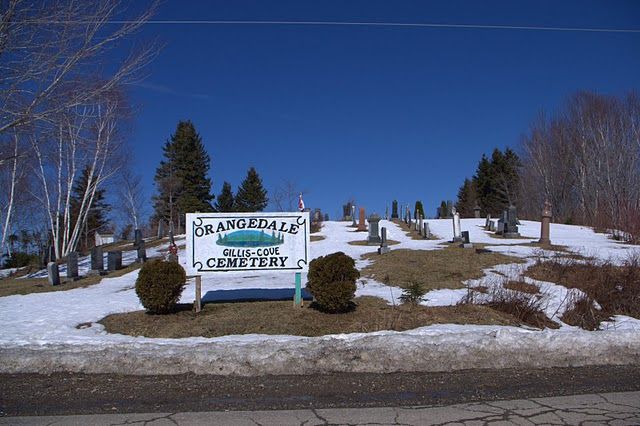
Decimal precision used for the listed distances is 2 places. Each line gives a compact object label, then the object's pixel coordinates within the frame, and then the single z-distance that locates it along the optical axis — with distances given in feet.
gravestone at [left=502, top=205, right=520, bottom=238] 81.15
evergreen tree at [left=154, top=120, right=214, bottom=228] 189.26
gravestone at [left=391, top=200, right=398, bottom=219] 160.15
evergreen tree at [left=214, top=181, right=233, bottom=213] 220.64
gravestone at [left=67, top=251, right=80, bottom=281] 61.72
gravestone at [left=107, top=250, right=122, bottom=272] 66.90
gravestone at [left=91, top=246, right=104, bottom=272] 64.69
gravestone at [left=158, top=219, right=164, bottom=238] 117.73
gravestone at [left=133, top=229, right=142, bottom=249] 87.75
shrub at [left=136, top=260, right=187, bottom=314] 33.12
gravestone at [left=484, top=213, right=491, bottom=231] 99.19
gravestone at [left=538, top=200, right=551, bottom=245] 64.69
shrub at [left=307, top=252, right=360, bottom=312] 32.22
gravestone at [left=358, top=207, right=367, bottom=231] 109.92
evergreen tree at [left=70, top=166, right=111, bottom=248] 152.87
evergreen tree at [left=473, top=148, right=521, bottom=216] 223.71
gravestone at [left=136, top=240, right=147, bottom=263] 72.84
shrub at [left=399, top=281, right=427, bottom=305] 34.81
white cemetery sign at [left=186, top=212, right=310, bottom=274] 35.73
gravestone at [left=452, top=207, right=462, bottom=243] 68.13
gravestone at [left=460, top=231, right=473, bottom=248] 62.13
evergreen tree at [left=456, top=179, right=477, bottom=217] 242.17
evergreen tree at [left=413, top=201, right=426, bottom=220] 162.43
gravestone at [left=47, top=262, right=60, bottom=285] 57.88
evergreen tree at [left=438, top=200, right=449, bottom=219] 171.57
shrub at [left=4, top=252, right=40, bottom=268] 94.79
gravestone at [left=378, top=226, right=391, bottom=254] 61.16
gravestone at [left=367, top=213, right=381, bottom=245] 75.12
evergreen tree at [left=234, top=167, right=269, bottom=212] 213.46
